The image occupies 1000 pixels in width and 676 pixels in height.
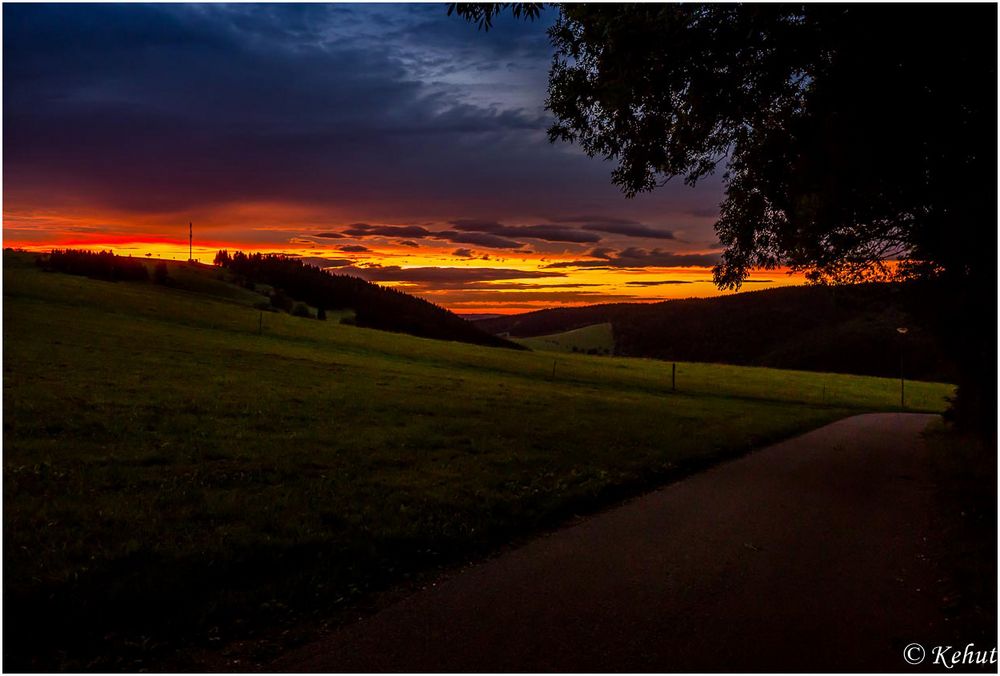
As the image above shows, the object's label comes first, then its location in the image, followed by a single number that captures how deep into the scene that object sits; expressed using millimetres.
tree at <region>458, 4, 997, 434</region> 10586
